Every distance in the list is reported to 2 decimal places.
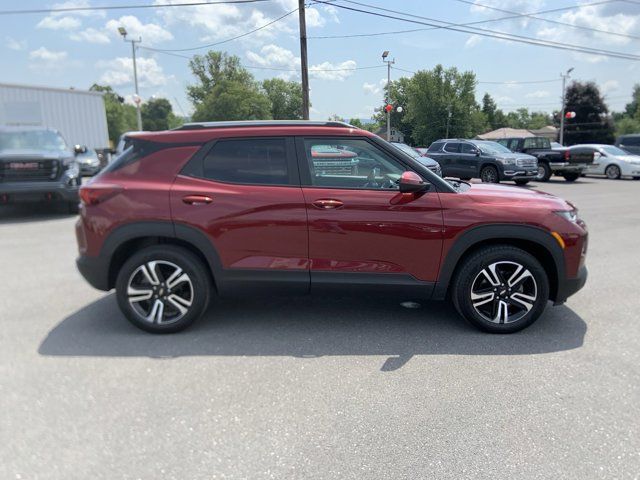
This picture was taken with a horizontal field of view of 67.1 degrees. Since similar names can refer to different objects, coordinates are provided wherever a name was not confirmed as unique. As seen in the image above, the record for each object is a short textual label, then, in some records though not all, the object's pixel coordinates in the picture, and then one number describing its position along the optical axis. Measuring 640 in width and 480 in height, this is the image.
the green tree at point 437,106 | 78.31
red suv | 3.81
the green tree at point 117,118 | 90.38
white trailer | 22.03
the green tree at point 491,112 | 107.19
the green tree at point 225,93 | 75.00
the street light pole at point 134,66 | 35.80
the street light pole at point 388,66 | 30.16
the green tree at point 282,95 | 95.69
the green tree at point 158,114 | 123.81
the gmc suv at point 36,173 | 9.77
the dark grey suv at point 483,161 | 17.19
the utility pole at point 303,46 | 20.81
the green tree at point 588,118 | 66.75
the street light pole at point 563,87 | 48.21
